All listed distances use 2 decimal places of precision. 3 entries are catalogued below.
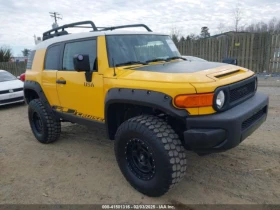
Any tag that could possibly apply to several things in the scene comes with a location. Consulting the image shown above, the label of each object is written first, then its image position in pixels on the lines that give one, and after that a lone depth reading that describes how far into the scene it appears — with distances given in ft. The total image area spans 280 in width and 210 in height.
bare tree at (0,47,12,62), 76.02
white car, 27.91
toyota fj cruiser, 8.46
